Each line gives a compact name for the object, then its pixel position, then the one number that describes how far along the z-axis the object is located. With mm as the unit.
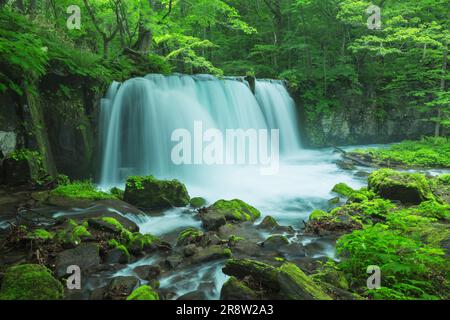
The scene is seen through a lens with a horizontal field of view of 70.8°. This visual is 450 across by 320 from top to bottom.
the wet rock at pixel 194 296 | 3825
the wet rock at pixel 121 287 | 3689
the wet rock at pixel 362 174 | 10860
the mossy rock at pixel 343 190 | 8711
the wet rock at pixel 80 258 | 4191
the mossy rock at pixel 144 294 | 3289
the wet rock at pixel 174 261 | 4633
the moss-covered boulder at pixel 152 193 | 7367
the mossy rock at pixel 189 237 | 5469
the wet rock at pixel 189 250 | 4973
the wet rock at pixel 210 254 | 4820
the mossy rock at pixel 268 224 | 6311
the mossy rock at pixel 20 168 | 7146
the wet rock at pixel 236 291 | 3480
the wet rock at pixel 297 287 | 3252
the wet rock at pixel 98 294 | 3695
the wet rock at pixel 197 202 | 7824
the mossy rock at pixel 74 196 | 6539
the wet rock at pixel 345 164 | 12184
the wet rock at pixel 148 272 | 4297
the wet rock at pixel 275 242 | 5279
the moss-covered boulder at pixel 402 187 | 7154
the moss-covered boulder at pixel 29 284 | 3332
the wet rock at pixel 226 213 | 6305
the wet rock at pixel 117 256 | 4645
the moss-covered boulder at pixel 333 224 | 5906
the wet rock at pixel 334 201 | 7946
